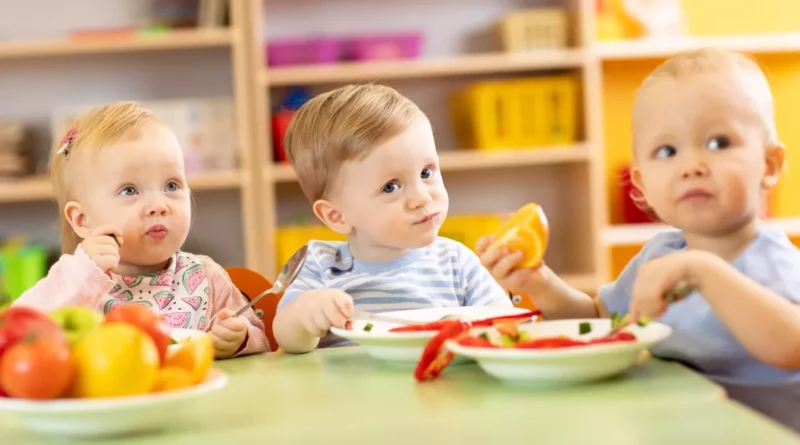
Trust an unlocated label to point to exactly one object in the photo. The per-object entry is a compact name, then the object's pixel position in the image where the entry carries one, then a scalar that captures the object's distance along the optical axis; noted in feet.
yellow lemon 3.54
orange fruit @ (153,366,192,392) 3.64
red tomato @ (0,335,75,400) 3.52
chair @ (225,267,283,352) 5.48
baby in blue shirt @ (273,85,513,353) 4.97
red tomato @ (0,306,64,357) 3.56
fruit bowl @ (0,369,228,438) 3.50
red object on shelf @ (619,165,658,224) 12.53
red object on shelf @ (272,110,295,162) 10.55
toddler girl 4.75
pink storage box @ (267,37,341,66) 10.74
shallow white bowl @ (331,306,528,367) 4.21
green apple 3.70
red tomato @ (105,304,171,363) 3.72
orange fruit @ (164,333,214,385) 3.70
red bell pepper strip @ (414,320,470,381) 4.07
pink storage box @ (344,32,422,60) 10.77
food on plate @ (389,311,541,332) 4.32
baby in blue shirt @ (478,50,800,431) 4.22
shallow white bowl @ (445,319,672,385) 3.76
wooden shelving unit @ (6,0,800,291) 10.45
